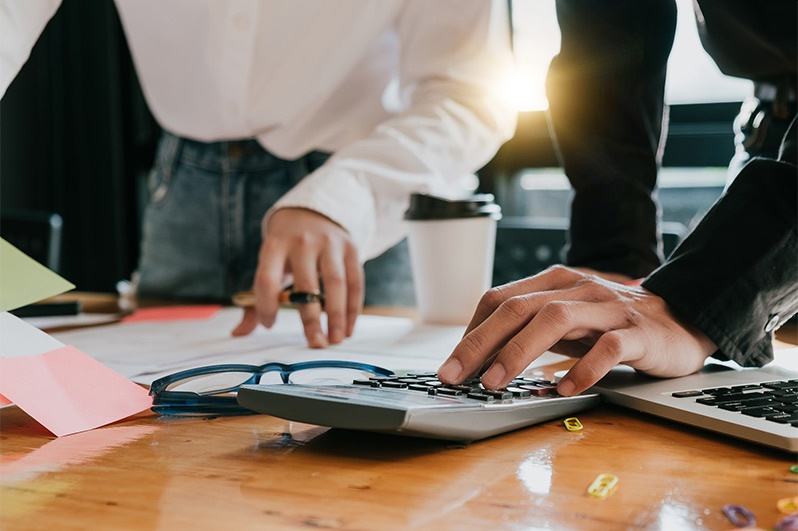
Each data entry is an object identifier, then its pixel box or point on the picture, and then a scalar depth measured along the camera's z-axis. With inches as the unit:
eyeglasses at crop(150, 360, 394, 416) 22.8
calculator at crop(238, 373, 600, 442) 17.7
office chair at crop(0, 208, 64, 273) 62.9
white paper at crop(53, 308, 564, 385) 30.7
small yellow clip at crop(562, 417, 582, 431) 21.3
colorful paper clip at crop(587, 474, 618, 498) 16.0
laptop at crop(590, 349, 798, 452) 18.9
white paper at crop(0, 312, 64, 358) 24.9
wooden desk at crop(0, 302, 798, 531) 14.9
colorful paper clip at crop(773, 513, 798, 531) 13.9
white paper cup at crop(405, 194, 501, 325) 41.4
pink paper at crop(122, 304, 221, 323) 45.6
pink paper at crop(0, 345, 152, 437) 21.8
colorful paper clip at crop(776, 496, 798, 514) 14.9
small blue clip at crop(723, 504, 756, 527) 14.4
